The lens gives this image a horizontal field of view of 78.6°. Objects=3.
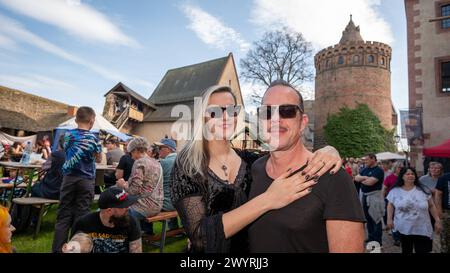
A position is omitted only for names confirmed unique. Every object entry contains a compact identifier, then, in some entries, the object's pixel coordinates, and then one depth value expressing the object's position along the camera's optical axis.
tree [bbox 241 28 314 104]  32.28
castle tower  38.70
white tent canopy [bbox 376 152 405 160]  17.06
